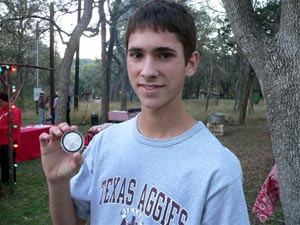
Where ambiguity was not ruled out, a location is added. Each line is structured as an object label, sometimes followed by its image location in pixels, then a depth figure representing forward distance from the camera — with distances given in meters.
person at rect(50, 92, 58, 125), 16.97
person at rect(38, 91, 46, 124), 18.17
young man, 1.20
